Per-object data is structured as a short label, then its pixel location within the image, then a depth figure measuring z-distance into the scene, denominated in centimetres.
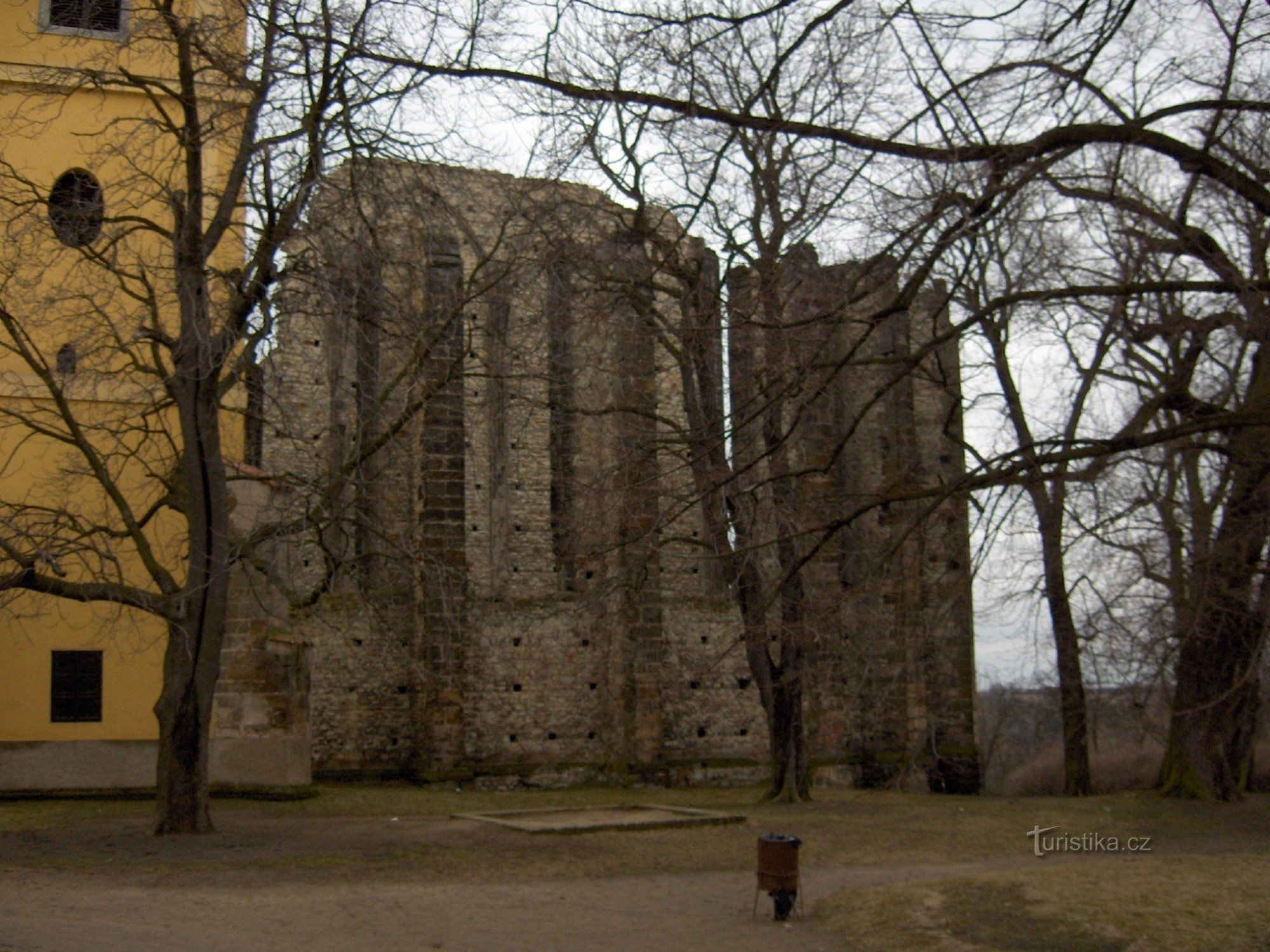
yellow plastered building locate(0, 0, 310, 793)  1475
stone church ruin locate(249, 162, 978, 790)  1692
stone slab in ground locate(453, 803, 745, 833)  1355
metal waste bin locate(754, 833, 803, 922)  860
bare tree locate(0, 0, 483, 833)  1117
